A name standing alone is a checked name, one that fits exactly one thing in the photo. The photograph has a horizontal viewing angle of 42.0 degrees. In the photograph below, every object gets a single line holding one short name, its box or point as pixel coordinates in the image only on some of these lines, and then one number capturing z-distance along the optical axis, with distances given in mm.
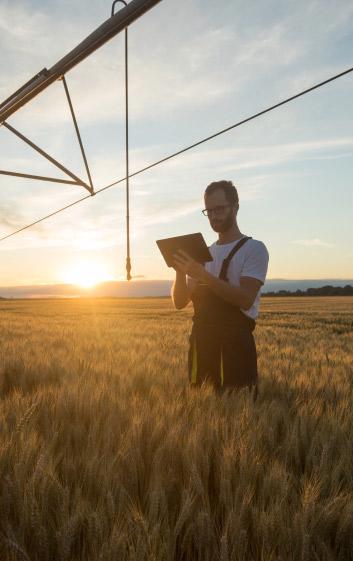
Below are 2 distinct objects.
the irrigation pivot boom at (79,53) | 3920
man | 3430
